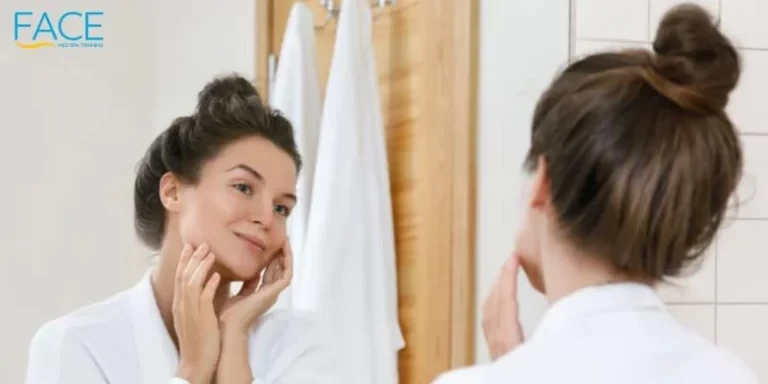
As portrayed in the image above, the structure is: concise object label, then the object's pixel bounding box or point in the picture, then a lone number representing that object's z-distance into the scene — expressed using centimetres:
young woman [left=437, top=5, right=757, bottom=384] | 153
